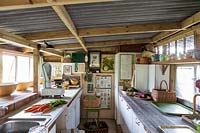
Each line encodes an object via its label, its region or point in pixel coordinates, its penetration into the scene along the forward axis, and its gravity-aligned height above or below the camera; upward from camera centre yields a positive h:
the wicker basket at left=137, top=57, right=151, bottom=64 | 2.95 +0.19
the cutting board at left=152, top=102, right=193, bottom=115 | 1.73 -0.64
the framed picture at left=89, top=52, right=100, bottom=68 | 3.82 +0.24
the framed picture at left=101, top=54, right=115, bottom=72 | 3.83 +0.18
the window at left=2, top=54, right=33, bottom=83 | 2.43 -0.02
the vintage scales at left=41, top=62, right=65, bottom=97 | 2.29 -0.41
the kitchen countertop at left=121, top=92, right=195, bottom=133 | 1.35 -0.65
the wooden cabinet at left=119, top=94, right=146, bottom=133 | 1.70 -0.91
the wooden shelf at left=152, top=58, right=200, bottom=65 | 1.41 +0.10
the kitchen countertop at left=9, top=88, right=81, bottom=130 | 1.41 -0.60
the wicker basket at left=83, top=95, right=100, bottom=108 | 3.19 -0.94
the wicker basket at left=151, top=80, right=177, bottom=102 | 2.23 -0.52
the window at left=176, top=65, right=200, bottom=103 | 1.97 -0.23
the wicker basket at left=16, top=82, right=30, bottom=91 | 2.47 -0.40
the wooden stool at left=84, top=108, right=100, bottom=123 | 3.18 -1.11
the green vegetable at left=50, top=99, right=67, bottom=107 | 1.86 -0.56
